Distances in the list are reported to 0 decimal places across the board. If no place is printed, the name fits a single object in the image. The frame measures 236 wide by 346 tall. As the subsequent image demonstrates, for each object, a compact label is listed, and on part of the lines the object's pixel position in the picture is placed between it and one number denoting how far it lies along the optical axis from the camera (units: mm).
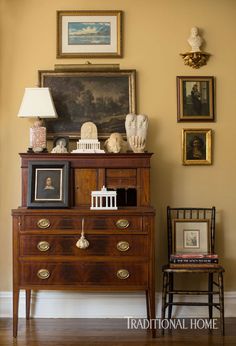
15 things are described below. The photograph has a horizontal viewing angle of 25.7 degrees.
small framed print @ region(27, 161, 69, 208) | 3967
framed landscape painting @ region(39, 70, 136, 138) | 4379
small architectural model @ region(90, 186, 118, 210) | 3936
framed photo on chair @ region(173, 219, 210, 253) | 4242
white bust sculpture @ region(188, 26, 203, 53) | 4320
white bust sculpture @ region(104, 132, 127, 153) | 4160
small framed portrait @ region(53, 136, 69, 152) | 4262
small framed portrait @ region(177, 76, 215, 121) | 4391
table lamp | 4137
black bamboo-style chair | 3920
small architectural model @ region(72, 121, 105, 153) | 4156
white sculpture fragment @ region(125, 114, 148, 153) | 4164
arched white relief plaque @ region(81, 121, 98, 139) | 4234
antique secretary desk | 3826
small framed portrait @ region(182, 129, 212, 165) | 4395
